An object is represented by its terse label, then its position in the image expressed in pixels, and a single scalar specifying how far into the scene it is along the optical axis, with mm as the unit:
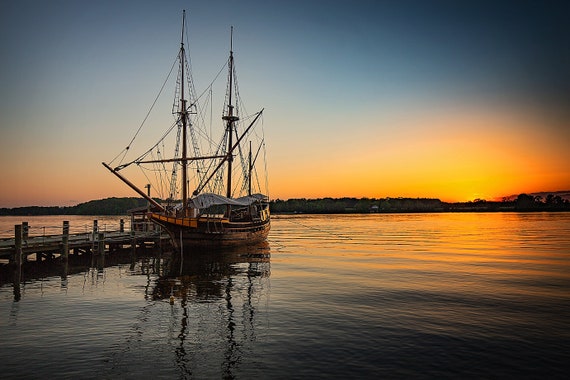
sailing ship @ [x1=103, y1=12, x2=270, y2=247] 44531
